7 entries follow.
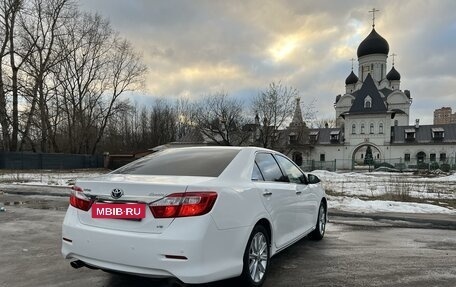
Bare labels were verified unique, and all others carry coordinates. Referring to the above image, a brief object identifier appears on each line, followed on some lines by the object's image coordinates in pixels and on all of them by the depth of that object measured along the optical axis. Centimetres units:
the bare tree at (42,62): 4166
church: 6900
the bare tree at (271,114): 5275
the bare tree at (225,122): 5709
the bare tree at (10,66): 3903
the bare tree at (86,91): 4988
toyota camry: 354
